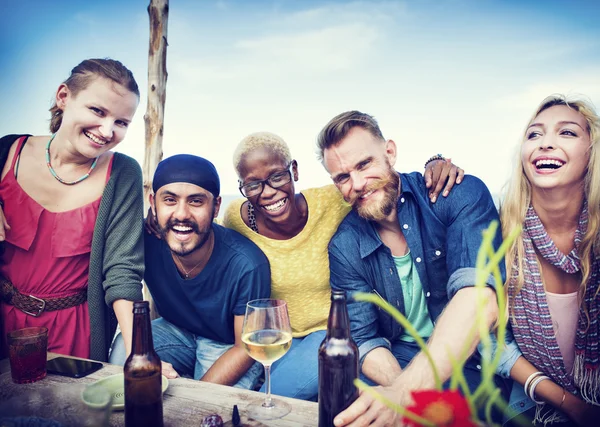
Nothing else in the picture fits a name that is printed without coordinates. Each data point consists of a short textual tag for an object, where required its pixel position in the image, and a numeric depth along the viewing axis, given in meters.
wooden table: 1.20
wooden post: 3.42
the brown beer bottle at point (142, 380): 1.09
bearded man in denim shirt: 2.02
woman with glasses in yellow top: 2.42
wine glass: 1.23
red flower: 0.52
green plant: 0.50
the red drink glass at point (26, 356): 1.44
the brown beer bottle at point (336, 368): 1.08
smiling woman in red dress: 2.02
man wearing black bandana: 2.22
